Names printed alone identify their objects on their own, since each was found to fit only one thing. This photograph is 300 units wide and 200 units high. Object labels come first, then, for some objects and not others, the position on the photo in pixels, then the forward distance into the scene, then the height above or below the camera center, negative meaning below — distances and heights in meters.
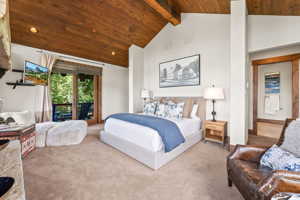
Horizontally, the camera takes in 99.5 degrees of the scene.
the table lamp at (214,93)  2.97 +0.14
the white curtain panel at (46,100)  3.70 -0.03
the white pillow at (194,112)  3.46 -0.36
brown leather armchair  0.92 -0.70
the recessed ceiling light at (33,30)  3.07 +1.70
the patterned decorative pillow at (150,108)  3.79 -0.28
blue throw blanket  2.04 -0.52
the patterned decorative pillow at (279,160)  1.11 -0.59
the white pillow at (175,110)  3.31 -0.29
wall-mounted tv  3.17 +0.67
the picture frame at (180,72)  3.74 +0.86
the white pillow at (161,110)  3.48 -0.30
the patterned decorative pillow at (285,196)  0.84 -0.67
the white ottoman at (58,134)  2.85 -0.80
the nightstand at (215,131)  2.90 -0.82
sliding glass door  4.34 +0.08
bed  2.04 -0.77
